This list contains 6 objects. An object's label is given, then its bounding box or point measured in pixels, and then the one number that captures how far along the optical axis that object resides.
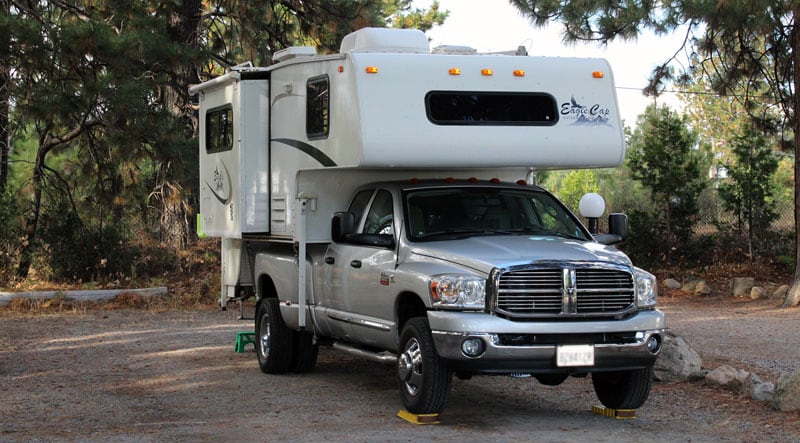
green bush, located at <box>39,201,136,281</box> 19.89
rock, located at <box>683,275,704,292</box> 21.05
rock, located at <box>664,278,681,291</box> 21.46
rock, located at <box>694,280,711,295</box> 20.77
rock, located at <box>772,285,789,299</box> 19.78
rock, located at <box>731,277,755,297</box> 20.41
